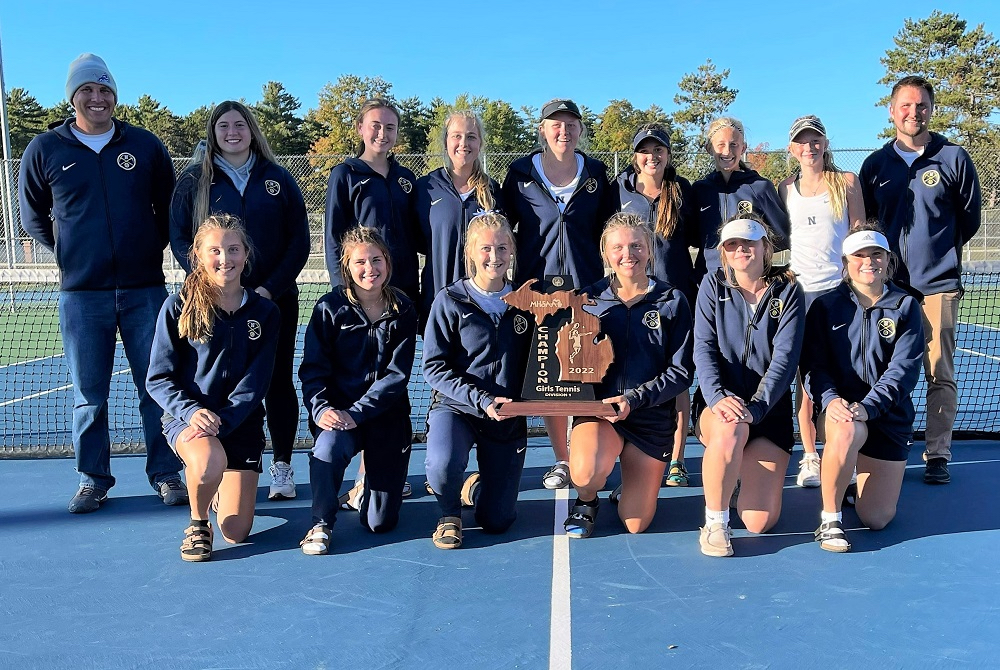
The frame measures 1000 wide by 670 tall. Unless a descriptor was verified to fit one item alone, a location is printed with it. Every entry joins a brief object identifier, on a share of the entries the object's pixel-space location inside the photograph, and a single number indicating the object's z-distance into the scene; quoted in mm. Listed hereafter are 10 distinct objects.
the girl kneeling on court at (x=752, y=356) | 3697
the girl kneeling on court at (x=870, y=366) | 3730
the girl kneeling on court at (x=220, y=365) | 3699
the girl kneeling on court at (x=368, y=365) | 3861
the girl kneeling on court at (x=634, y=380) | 3789
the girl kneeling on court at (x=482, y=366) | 3812
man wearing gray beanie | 4242
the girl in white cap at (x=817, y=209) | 4336
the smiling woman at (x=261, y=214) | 4223
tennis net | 5809
